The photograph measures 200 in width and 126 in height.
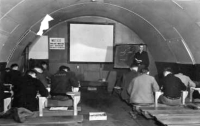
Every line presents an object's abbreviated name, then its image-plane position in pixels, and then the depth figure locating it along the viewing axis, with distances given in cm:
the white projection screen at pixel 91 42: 876
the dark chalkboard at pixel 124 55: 849
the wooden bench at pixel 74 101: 415
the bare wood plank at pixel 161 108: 459
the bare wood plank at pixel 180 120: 357
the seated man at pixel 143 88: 464
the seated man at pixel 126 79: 559
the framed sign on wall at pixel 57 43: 859
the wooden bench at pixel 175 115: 359
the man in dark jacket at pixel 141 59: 697
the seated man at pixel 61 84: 470
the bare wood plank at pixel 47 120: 376
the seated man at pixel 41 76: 530
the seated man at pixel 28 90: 396
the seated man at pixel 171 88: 461
